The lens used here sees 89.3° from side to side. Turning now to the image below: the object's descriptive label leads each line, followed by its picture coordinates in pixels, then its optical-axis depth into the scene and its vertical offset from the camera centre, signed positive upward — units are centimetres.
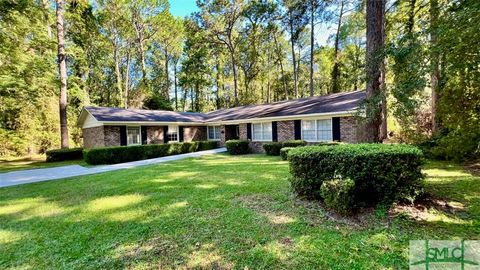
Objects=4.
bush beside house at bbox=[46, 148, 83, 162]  1571 -100
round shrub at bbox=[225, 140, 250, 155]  1481 -80
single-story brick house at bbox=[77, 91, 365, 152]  1286 +68
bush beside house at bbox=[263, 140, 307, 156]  1264 -68
